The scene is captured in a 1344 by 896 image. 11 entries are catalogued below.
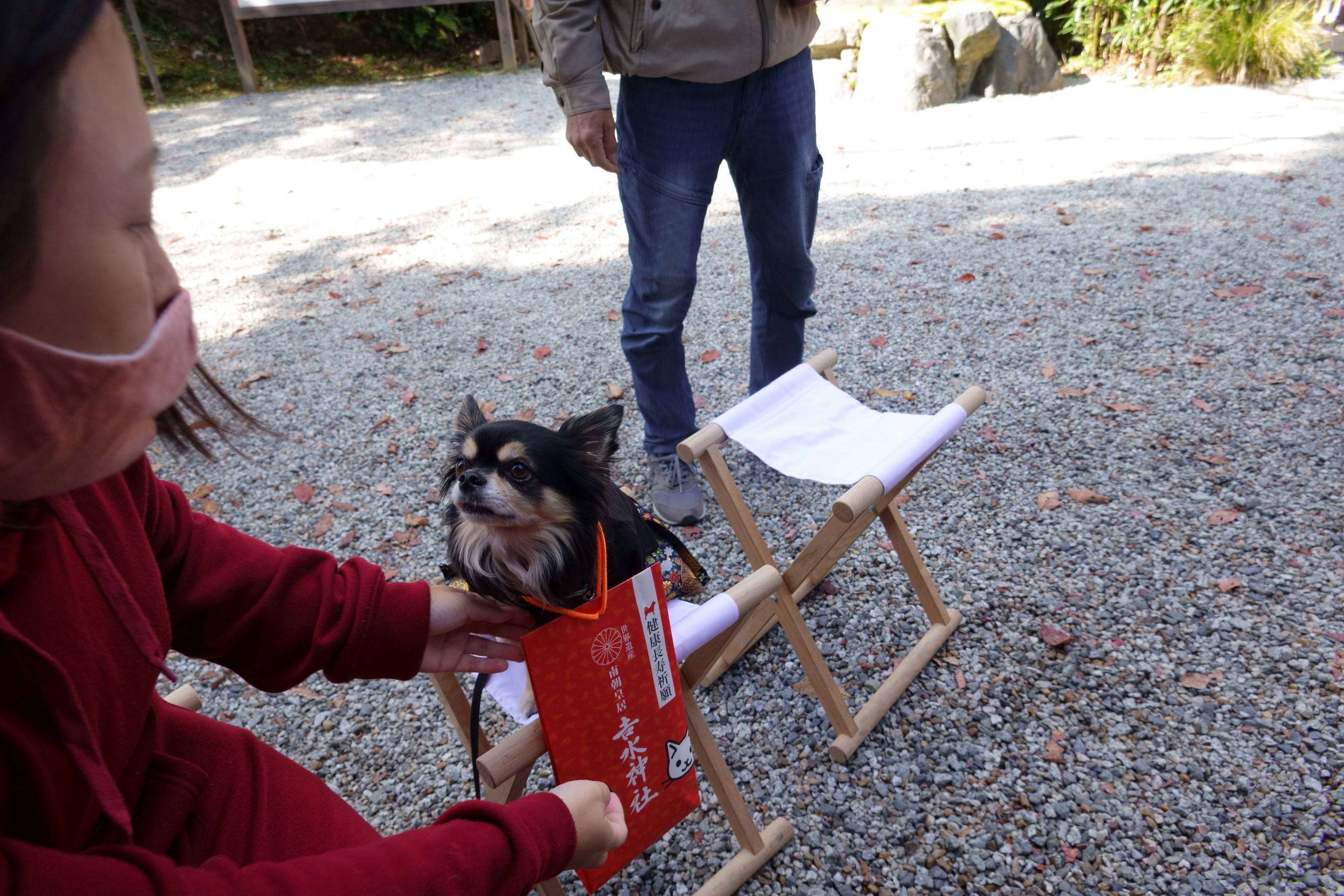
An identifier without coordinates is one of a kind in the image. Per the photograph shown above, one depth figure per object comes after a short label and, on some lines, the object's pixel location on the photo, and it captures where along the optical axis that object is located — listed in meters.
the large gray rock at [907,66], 7.42
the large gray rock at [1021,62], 7.68
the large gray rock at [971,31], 7.42
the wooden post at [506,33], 10.05
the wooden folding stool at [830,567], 1.76
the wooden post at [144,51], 9.13
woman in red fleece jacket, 0.53
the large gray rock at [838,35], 8.12
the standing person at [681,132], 2.14
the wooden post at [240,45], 9.54
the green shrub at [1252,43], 7.07
